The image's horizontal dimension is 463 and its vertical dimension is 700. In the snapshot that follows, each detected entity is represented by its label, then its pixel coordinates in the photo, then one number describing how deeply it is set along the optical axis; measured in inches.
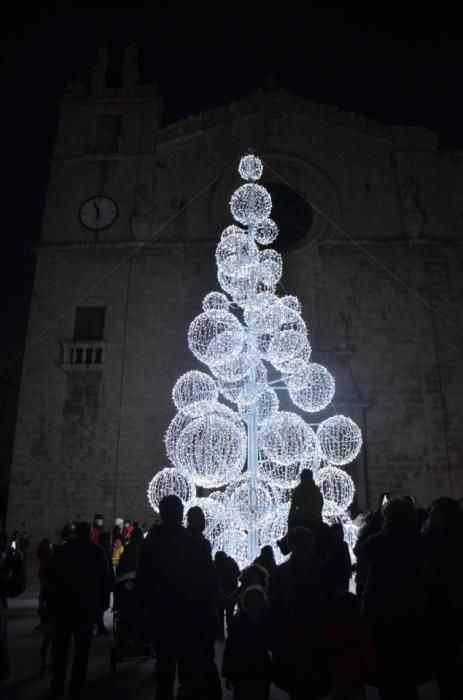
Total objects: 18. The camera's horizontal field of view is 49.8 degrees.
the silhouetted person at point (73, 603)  159.5
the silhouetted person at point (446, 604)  121.1
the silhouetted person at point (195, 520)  182.2
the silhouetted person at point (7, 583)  114.2
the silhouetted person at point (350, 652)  113.0
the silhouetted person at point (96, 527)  377.1
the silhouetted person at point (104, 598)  178.4
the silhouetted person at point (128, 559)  249.1
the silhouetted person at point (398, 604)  111.7
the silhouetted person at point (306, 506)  178.5
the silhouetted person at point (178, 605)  124.6
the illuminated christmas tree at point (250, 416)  262.8
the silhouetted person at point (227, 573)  211.3
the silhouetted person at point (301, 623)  113.2
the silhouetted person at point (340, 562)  168.9
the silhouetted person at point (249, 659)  131.1
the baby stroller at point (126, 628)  192.2
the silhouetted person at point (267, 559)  193.3
